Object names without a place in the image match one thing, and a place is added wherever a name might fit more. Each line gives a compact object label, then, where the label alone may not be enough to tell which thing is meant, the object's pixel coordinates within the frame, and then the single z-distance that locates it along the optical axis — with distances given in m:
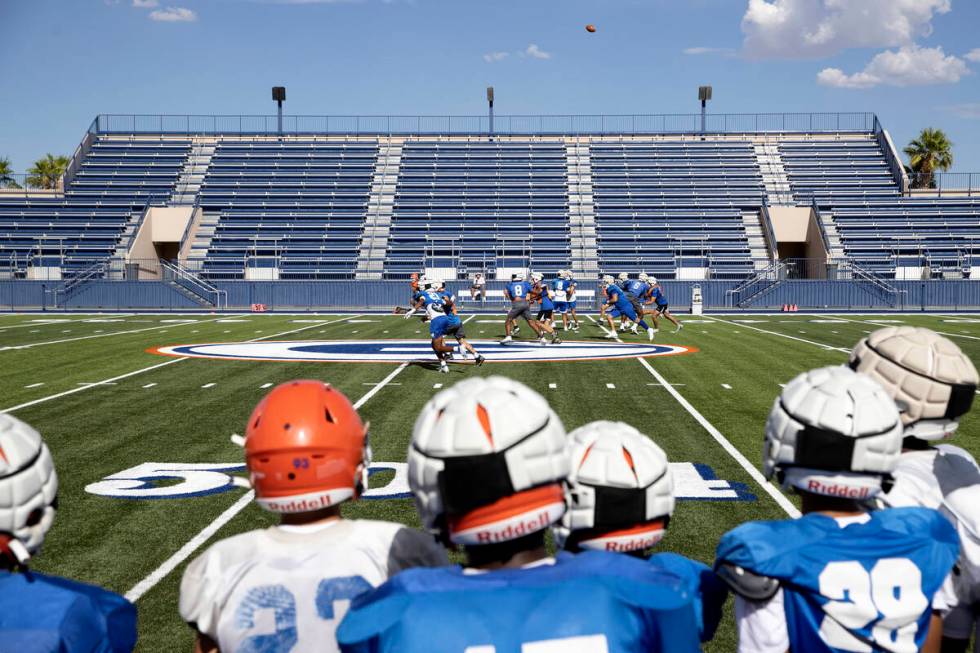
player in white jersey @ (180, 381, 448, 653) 2.38
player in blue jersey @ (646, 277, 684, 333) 26.14
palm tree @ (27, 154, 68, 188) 76.38
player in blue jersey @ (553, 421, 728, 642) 2.44
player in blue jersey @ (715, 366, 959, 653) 2.35
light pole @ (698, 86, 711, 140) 62.44
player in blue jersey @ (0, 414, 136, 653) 2.21
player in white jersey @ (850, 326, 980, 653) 3.01
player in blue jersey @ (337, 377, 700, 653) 1.91
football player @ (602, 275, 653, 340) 23.19
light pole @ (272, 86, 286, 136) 62.47
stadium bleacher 45.75
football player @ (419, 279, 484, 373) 16.19
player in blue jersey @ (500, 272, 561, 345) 22.08
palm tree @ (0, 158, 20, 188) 74.12
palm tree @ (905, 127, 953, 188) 63.95
